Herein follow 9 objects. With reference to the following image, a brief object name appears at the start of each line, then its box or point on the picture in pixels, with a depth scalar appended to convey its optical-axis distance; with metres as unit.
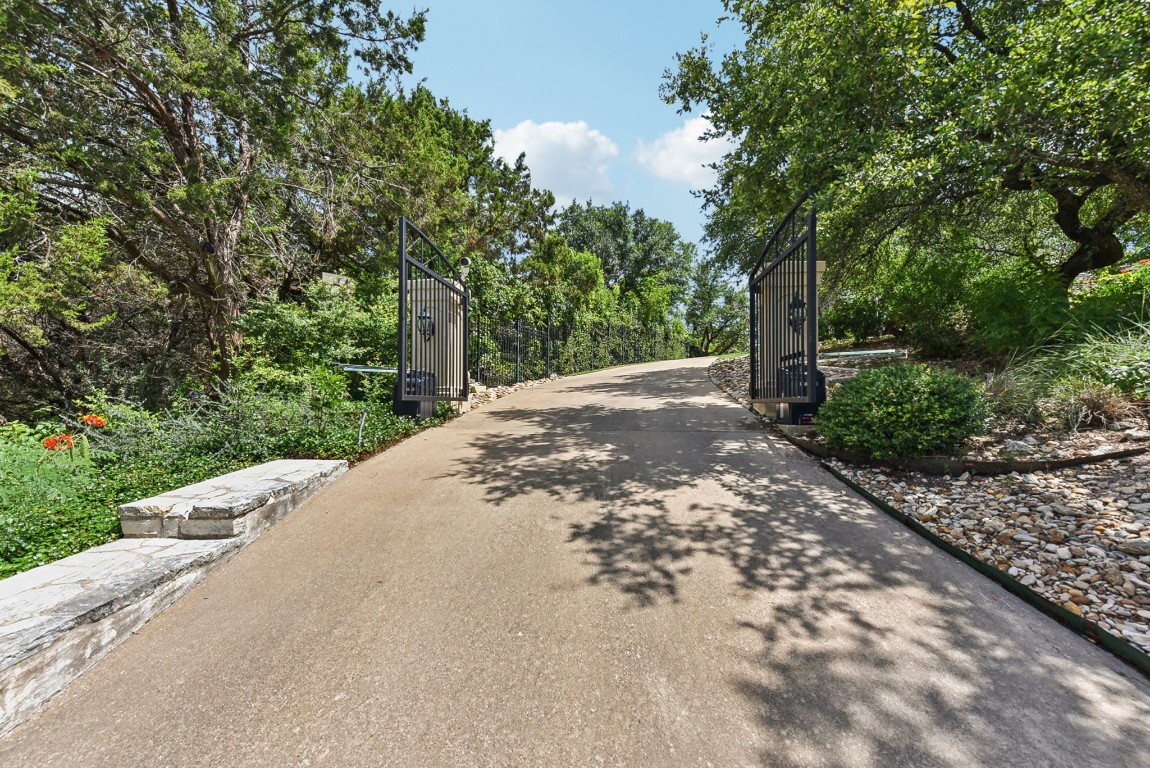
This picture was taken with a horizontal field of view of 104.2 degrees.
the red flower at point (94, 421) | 4.85
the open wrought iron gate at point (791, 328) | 4.60
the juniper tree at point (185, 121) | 5.84
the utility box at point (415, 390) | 5.45
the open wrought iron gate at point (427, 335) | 5.36
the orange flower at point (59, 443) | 4.18
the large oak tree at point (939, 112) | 4.25
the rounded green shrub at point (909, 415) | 4.00
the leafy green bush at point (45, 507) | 2.84
